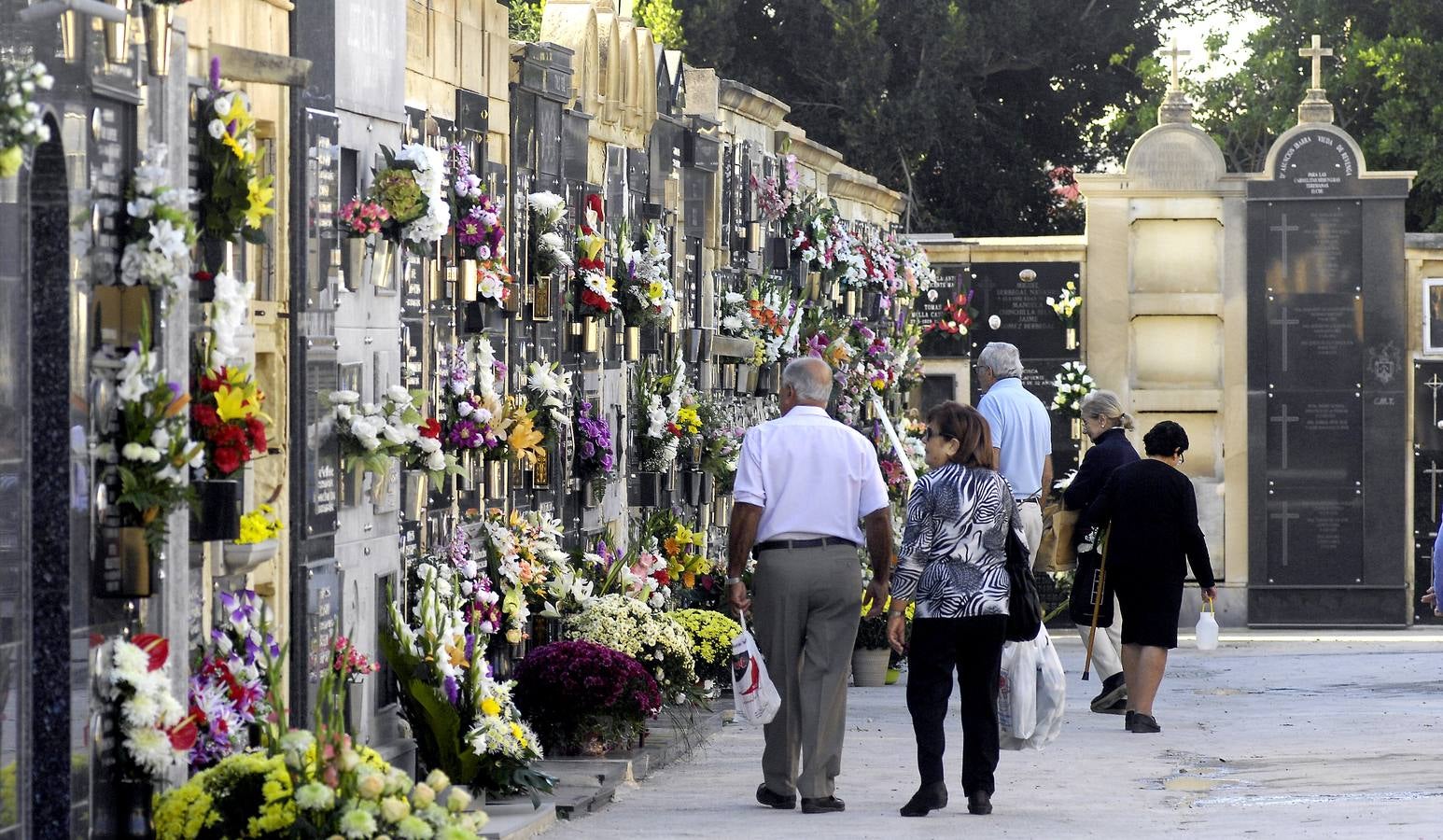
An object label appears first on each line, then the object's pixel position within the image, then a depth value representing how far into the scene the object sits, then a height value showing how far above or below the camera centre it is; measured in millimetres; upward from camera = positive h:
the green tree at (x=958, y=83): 56437 +3936
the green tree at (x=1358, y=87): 52375 +3601
